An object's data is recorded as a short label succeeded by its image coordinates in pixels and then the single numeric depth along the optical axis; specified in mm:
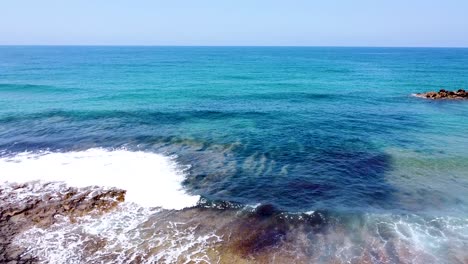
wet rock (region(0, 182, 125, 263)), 18406
